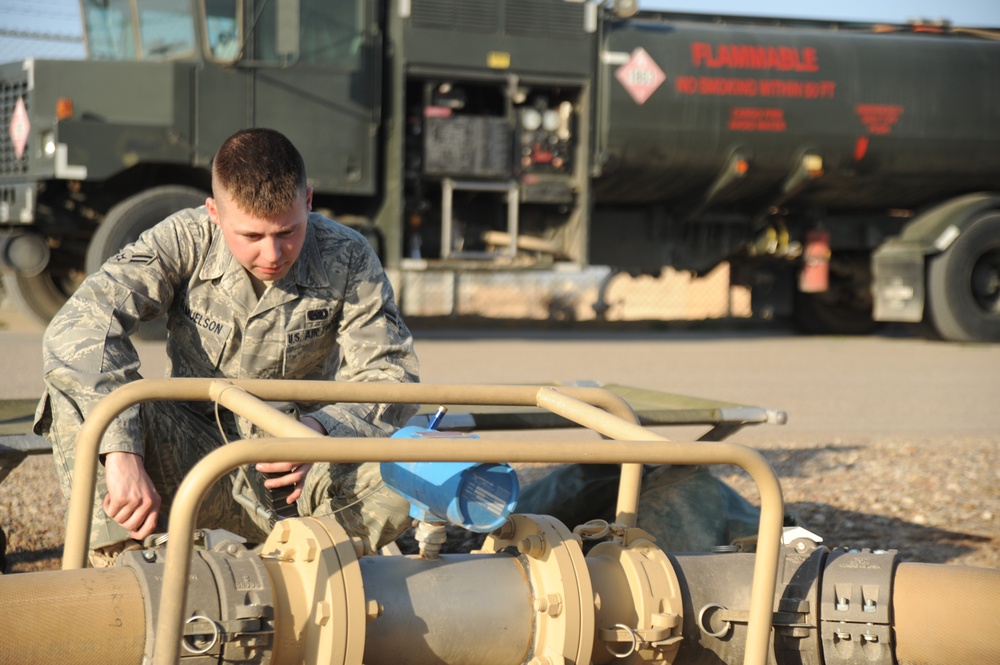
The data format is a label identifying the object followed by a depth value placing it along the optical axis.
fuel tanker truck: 8.67
